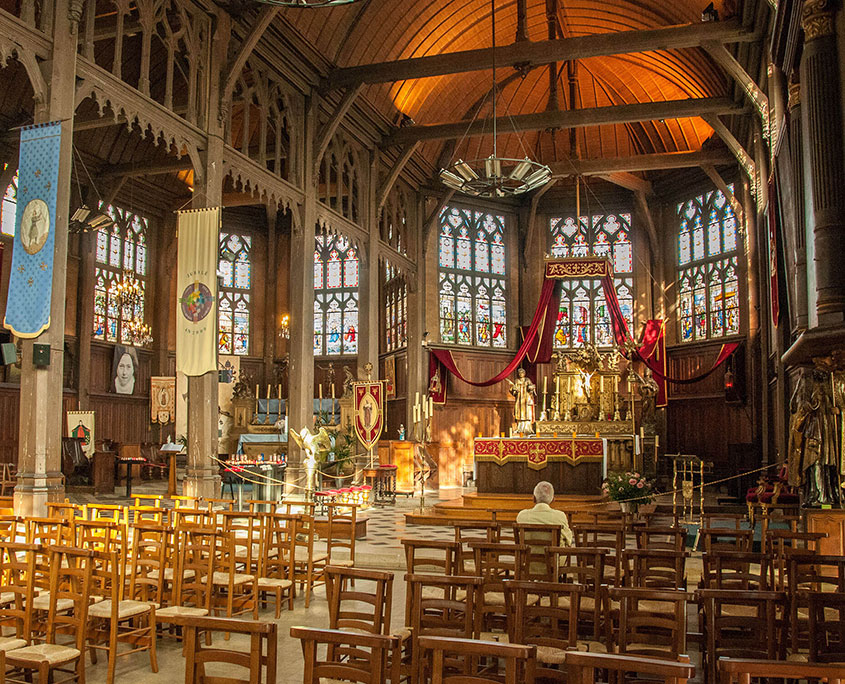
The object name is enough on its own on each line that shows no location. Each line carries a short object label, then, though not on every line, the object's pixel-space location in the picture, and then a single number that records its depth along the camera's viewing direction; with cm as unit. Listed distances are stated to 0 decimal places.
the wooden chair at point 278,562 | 683
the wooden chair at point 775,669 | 271
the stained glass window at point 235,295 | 2603
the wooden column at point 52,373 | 977
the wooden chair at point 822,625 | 414
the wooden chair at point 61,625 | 448
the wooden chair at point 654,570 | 545
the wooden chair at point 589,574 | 526
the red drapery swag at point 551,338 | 2038
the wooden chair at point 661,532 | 643
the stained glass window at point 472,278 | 2472
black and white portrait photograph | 2191
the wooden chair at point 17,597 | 504
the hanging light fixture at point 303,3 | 884
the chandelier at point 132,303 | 1872
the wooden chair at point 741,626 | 411
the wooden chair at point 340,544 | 763
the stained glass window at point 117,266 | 2197
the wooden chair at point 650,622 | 385
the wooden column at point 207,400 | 1307
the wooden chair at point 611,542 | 609
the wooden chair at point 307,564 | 764
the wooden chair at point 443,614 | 434
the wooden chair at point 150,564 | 644
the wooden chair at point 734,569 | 566
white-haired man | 704
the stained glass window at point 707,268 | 2280
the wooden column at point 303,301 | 1659
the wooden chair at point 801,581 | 502
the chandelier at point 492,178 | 1396
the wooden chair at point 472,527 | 708
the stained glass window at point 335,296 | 2653
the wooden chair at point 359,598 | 436
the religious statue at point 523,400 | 2006
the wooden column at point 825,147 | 889
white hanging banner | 1273
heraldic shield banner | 1705
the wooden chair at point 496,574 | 539
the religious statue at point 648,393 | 2167
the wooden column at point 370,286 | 1998
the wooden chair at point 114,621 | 514
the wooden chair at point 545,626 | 419
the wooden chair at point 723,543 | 660
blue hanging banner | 988
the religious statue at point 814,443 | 988
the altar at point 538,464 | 1555
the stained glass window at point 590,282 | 2541
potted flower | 1330
